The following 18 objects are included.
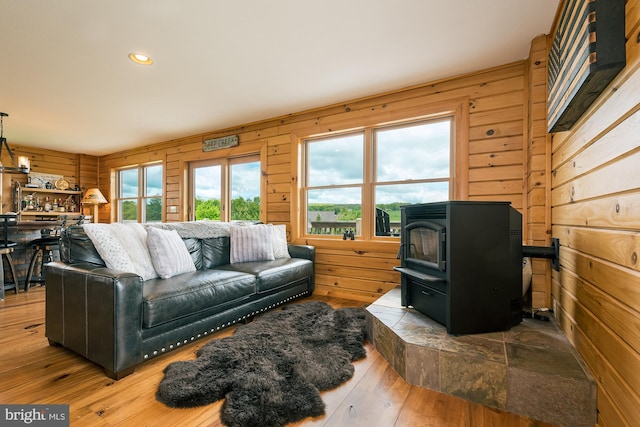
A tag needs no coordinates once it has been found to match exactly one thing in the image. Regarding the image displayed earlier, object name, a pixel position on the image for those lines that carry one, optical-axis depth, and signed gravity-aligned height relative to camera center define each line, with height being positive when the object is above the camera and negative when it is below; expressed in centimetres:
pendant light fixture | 402 +65
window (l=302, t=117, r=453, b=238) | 310 +47
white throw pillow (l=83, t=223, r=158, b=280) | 206 -25
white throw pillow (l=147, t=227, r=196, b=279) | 232 -33
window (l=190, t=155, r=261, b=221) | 447 +41
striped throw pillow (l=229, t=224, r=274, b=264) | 314 -34
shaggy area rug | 140 -93
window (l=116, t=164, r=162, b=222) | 568 +41
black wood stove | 175 -32
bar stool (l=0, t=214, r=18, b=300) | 322 -40
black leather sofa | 168 -63
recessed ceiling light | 252 +139
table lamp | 605 +34
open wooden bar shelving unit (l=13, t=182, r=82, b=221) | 565 +22
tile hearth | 136 -79
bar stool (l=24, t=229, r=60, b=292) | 358 -53
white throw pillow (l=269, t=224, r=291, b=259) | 338 -33
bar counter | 362 -36
